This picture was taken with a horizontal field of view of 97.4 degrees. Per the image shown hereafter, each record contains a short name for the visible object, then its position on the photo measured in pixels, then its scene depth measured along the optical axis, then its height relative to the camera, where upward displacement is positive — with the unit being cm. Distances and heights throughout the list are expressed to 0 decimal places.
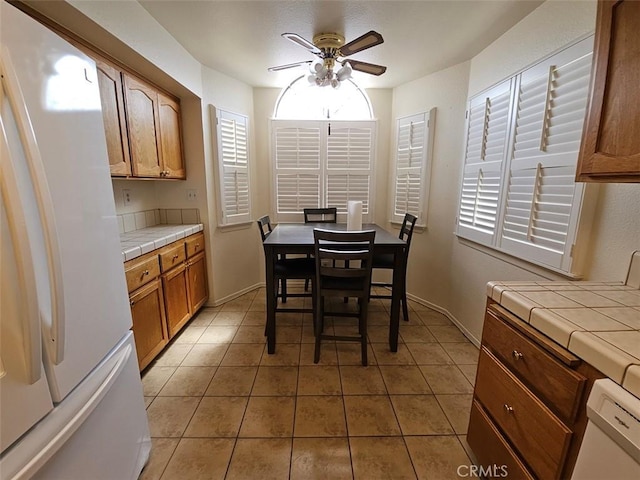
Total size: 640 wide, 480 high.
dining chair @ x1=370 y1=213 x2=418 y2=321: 256 -67
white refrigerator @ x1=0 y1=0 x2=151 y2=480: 67 -25
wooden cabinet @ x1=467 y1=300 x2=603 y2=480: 81 -71
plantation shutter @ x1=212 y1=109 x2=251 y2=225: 292 +22
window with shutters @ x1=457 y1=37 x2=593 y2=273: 148 +19
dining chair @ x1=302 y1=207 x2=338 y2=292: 332 -32
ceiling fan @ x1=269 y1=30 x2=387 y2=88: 194 +97
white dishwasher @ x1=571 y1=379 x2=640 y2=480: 61 -56
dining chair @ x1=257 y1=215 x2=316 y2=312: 234 -68
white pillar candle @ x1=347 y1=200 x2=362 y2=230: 256 -24
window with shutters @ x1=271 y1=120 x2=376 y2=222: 334 +28
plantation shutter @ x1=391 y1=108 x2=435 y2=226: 292 +25
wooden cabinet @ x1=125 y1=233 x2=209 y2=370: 182 -79
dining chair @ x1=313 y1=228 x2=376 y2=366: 189 -63
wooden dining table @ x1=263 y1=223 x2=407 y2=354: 212 -55
